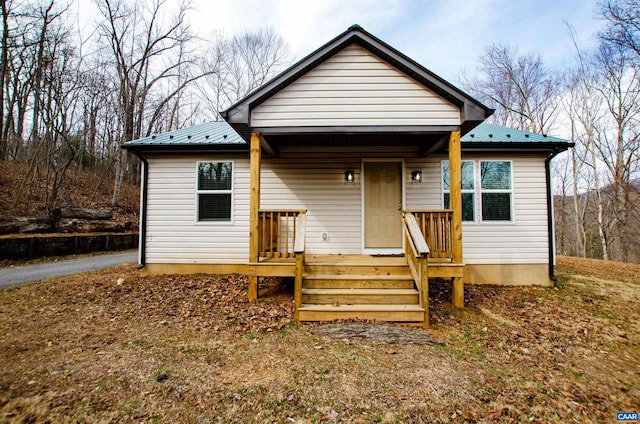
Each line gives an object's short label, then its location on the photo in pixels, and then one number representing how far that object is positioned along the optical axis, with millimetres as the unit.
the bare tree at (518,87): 19141
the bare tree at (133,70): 17344
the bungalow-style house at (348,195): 6785
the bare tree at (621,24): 12023
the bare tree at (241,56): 22625
